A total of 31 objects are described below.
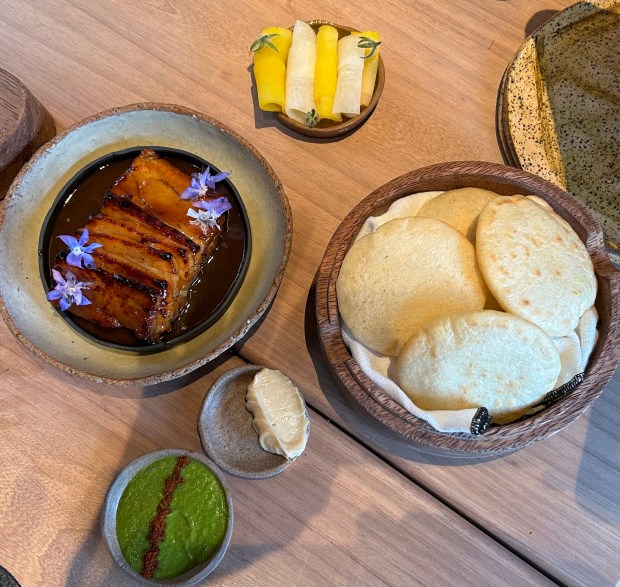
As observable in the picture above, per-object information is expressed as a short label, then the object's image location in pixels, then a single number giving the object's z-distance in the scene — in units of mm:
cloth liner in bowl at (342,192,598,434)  369
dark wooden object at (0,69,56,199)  474
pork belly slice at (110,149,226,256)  468
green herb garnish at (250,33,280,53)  504
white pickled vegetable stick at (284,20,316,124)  504
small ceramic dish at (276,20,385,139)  511
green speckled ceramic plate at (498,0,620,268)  495
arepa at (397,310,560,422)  362
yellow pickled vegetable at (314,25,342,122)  508
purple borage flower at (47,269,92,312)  449
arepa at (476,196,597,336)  379
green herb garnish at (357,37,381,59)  494
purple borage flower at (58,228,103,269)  445
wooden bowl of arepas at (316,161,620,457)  384
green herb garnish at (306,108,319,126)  508
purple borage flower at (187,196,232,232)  465
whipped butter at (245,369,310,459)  437
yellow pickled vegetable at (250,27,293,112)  508
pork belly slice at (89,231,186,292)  449
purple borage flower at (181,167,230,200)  467
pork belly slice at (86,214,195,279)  456
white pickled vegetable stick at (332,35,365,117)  501
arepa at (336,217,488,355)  392
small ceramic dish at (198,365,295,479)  440
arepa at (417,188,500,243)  422
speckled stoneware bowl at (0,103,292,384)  448
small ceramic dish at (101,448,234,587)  407
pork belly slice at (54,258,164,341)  443
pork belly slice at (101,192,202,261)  461
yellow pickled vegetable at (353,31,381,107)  511
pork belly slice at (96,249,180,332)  445
